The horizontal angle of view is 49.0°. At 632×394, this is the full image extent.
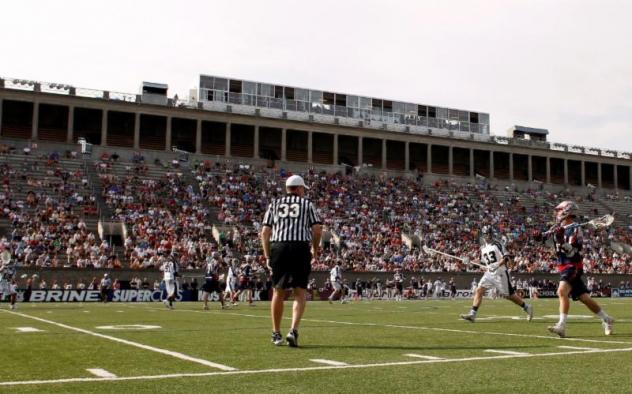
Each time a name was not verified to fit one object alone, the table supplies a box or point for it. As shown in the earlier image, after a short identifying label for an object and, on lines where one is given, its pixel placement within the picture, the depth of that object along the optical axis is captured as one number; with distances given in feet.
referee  29.68
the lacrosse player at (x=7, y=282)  81.10
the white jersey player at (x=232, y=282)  92.11
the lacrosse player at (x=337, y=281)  106.01
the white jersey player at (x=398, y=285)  131.75
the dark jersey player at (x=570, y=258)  37.06
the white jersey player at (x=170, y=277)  80.48
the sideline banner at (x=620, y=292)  163.73
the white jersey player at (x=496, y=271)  52.29
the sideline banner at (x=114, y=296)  106.83
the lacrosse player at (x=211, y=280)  83.72
